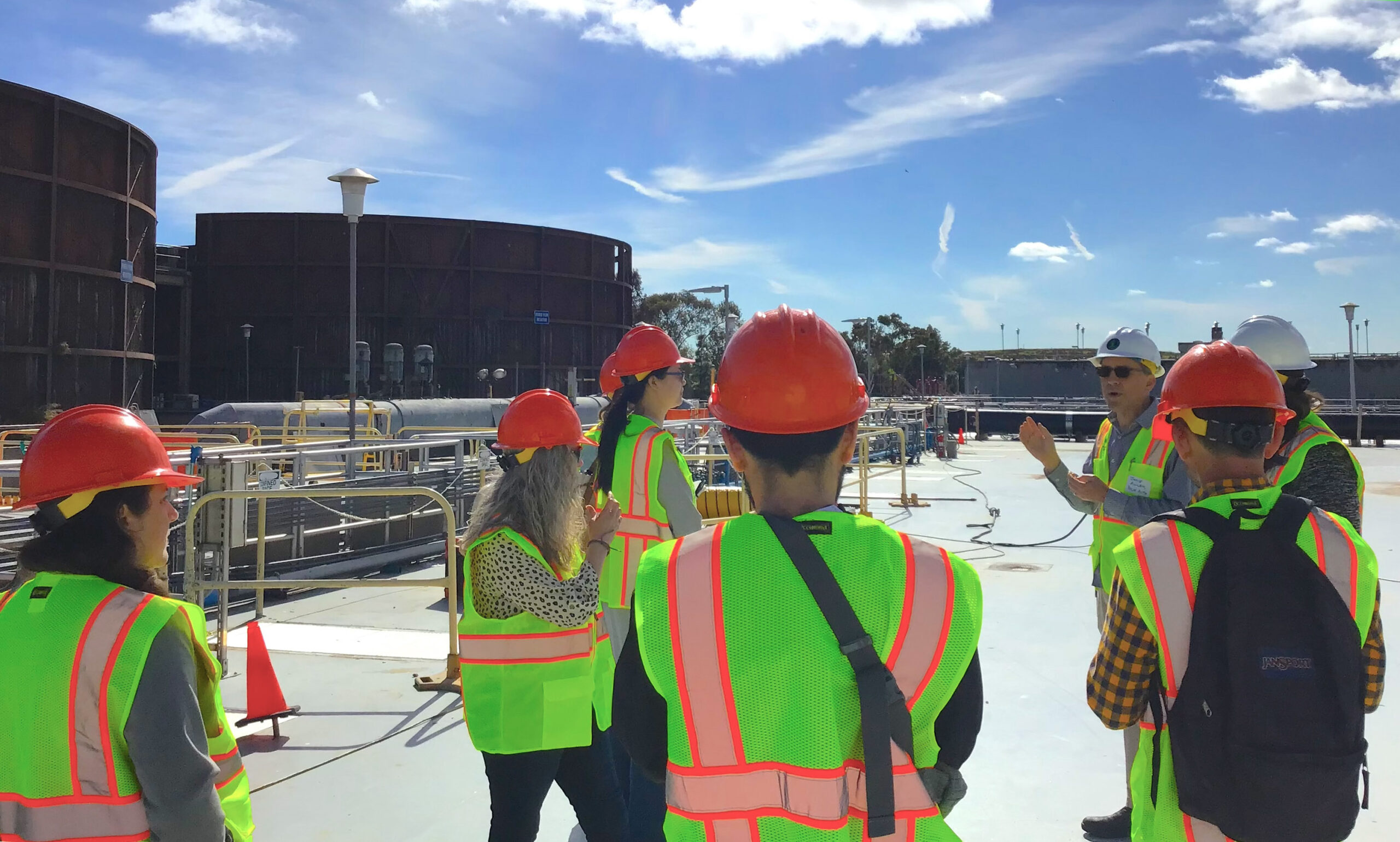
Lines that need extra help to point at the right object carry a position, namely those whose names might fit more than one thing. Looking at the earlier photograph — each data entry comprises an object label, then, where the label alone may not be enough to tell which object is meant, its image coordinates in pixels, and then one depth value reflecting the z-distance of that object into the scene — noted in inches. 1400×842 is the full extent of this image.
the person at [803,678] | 53.7
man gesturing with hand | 137.5
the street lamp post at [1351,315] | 1100.3
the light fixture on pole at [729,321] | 682.1
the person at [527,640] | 109.0
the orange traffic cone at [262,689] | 184.9
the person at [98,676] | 68.4
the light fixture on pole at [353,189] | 412.2
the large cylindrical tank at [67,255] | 890.7
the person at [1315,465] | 109.0
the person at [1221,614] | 71.4
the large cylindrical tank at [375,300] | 1520.7
